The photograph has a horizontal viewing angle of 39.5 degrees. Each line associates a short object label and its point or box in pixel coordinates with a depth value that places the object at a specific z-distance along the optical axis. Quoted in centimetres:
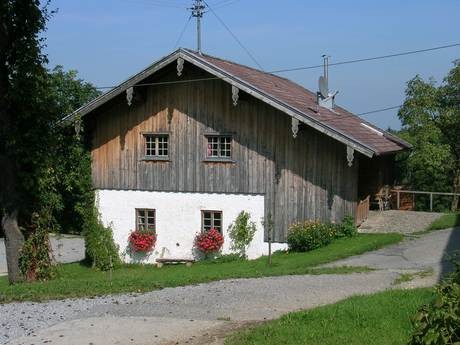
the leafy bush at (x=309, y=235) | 1922
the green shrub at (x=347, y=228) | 1959
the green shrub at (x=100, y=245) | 2242
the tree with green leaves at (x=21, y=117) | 1627
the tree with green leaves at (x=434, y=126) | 3212
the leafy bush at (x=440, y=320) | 492
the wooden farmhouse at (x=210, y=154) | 2003
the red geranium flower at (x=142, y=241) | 2192
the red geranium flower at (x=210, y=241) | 2103
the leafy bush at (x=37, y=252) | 1712
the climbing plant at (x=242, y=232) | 2089
